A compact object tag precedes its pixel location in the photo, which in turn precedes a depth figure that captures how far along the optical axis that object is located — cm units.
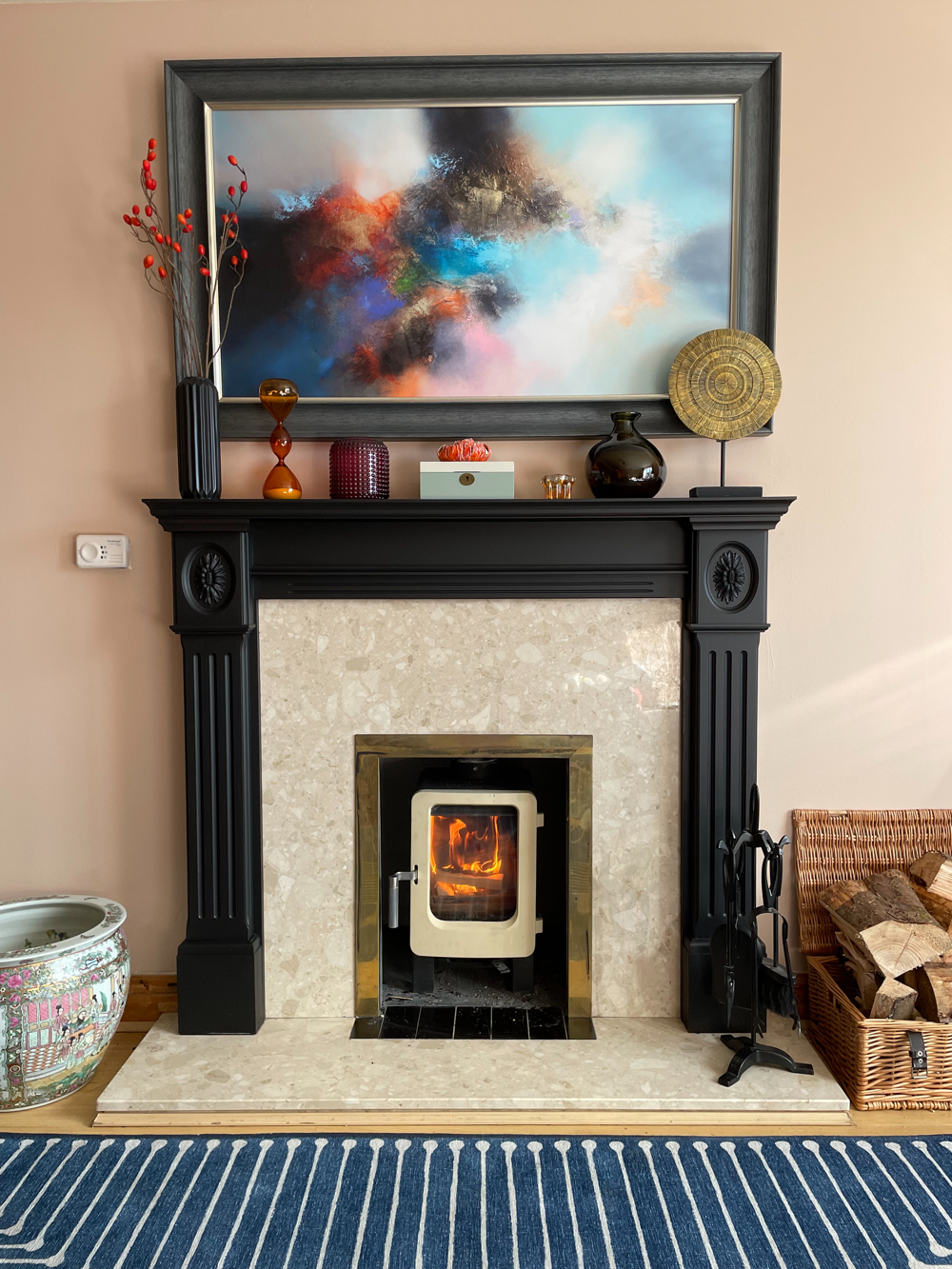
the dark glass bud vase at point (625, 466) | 205
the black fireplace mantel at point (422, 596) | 210
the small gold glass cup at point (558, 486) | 208
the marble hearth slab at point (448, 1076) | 186
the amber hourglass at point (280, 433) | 207
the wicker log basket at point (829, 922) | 191
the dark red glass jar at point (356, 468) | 209
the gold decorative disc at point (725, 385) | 207
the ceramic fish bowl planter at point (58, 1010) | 187
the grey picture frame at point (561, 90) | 209
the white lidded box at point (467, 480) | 207
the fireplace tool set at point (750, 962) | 192
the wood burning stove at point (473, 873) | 223
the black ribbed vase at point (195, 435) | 206
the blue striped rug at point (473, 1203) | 150
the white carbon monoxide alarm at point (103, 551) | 221
